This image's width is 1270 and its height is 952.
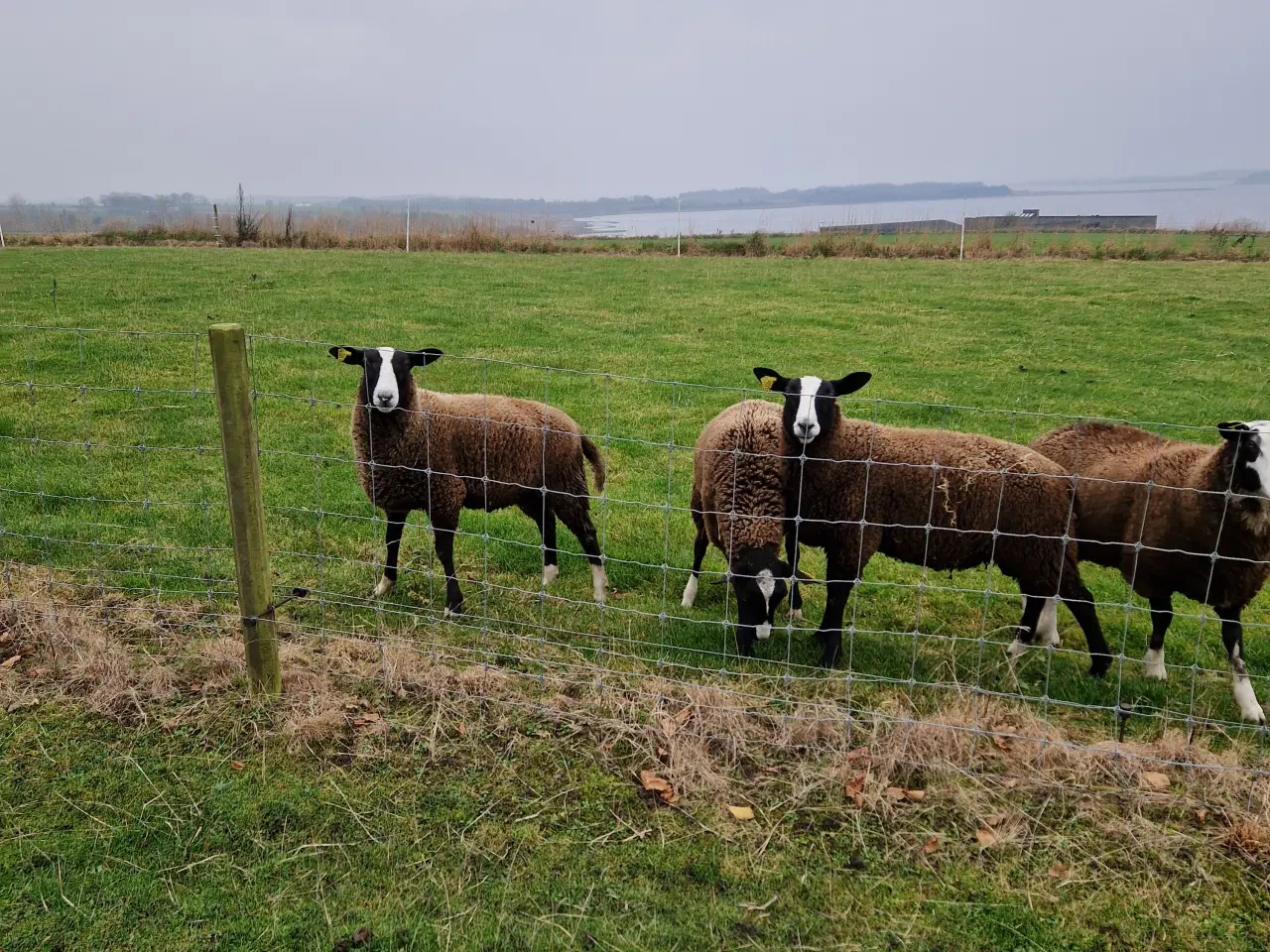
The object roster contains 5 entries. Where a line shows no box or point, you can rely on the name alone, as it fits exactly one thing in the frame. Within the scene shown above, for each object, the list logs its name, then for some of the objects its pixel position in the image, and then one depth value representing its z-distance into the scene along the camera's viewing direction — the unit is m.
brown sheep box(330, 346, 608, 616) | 5.85
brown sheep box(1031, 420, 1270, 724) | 4.81
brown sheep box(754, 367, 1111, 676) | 5.38
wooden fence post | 3.98
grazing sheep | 5.22
